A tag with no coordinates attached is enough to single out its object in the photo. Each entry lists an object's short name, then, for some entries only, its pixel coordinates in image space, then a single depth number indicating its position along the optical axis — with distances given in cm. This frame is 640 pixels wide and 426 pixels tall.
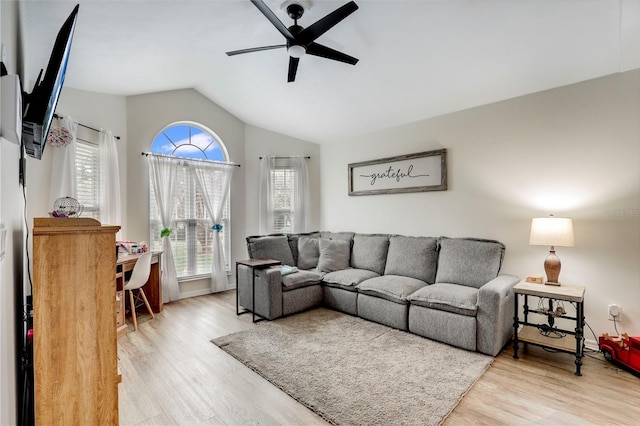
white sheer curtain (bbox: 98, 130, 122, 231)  369
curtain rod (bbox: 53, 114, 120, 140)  321
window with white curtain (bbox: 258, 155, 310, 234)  513
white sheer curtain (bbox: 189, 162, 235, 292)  468
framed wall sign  390
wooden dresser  124
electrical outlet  270
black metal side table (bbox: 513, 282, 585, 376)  244
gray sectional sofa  280
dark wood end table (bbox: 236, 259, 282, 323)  356
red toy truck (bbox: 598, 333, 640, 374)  238
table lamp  267
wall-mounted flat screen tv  129
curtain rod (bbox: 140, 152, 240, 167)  418
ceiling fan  218
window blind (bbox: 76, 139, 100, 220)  350
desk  393
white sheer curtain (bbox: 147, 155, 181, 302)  422
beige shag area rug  199
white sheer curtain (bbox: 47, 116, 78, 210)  318
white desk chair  327
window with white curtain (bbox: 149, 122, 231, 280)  442
